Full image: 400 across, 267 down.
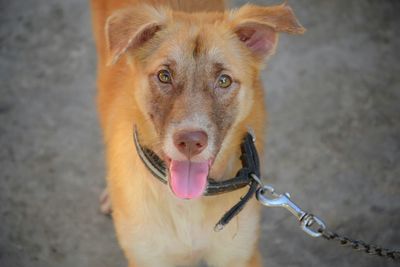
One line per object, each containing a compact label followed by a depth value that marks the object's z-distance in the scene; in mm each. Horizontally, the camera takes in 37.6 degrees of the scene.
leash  2910
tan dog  2940
